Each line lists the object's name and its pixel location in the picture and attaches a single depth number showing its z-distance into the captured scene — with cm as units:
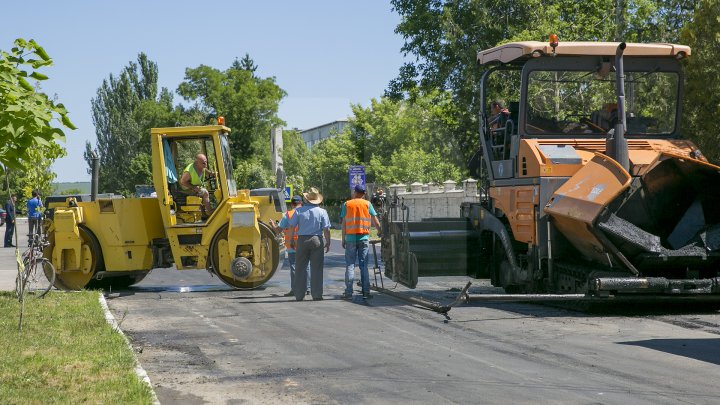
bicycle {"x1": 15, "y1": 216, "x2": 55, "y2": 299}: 1547
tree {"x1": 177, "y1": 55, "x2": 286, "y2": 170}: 7219
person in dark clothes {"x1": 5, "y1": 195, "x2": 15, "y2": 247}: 3322
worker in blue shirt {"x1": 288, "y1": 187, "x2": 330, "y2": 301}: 1562
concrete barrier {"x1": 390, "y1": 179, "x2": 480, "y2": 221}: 3603
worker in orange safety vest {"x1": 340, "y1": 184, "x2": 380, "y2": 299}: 1569
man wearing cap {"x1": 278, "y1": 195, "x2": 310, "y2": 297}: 1620
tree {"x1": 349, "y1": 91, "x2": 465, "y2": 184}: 7530
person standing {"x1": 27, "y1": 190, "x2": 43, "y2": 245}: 3222
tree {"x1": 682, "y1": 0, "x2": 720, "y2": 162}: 2208
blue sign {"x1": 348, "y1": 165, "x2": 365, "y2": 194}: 3597
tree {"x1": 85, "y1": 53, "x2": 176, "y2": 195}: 9844
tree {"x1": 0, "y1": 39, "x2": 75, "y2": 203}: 960
